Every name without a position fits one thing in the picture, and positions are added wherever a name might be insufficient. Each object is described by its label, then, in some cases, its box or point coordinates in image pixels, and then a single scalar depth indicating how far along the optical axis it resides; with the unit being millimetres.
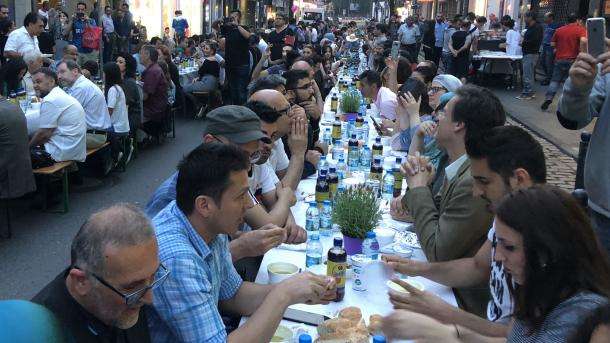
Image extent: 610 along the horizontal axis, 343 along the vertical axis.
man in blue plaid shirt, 2229
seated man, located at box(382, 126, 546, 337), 2516
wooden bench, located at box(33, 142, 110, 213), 5902
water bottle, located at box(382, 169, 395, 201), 4582
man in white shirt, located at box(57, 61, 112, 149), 7152
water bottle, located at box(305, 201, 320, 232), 3641
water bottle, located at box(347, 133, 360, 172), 5402
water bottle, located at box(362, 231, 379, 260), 3141
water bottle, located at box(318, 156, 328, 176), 5091
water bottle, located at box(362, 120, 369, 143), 6395
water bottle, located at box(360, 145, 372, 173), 5384
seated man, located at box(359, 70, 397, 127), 7406
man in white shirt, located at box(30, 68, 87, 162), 6215
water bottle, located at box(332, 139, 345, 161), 5453
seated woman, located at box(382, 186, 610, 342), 1840
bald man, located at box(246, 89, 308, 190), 4367
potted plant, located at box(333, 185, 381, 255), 3209
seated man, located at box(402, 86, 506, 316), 3010
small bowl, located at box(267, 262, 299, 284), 2930
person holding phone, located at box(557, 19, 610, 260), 3107
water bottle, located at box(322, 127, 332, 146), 6368
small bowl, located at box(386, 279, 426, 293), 2811
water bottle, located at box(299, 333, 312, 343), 2205
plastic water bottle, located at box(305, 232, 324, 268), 3139
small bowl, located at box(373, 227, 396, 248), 3391
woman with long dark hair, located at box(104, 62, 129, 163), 7520
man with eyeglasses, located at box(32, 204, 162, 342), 1768
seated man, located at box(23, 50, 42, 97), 8838
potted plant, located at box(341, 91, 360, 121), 7582
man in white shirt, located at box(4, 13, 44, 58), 10250
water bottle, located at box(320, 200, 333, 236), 3598
